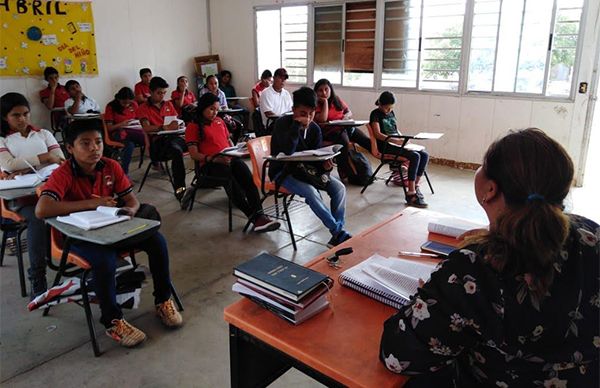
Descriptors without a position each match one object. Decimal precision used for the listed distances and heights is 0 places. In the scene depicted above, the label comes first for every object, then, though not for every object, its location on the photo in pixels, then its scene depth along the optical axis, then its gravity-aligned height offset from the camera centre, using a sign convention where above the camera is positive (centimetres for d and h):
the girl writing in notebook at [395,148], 469 -64
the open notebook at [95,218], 199 -60
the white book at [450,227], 182 -57
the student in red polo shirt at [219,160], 391 -66
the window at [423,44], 596 +60
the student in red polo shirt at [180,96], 677 -15
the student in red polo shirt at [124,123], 550 -46
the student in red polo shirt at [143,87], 704 -2
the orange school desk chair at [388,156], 481 -74
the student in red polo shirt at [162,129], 485 -48
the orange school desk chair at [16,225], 270 -85
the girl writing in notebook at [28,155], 263 -47
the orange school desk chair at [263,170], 352 -66
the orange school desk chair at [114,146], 550 -75
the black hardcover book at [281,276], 121 -54
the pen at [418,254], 164 -60
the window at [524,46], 512 +49
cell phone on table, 164 -59
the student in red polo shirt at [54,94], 632 -12
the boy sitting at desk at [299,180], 338 -65
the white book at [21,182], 254 -55
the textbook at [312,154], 316 -48
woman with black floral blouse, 89 -41
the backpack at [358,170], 528 -96
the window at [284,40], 770 +81
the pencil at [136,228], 196 -62
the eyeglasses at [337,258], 156 -60
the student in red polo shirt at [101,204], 220 -59
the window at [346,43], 680 +68
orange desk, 105 -64
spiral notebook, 131 -58
